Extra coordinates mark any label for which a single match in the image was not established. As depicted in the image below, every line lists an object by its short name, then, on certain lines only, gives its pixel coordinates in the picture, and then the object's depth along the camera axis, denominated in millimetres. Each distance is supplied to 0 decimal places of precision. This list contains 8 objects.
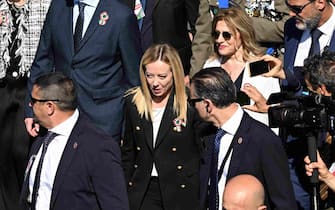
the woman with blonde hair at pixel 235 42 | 16737
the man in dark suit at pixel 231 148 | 14117
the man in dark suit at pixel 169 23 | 18453
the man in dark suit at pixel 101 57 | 17156
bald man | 12120
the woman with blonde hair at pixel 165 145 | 16312
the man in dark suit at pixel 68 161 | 14180
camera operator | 14211
